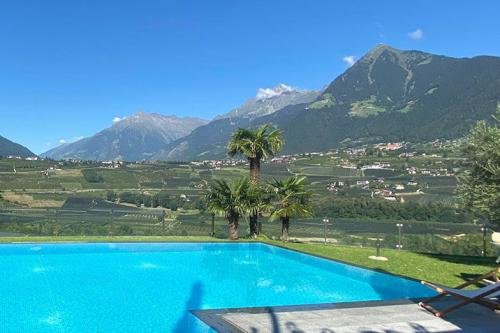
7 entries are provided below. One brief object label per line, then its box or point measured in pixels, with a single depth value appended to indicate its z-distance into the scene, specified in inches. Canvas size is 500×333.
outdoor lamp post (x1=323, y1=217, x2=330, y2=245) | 697.5
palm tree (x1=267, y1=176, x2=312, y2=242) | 671.1
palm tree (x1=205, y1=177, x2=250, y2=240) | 676.1
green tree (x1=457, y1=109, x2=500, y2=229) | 461.4
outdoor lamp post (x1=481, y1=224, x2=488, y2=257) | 589.7
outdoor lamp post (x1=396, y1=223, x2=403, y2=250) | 623.6
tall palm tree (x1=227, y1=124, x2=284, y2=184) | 716.7
